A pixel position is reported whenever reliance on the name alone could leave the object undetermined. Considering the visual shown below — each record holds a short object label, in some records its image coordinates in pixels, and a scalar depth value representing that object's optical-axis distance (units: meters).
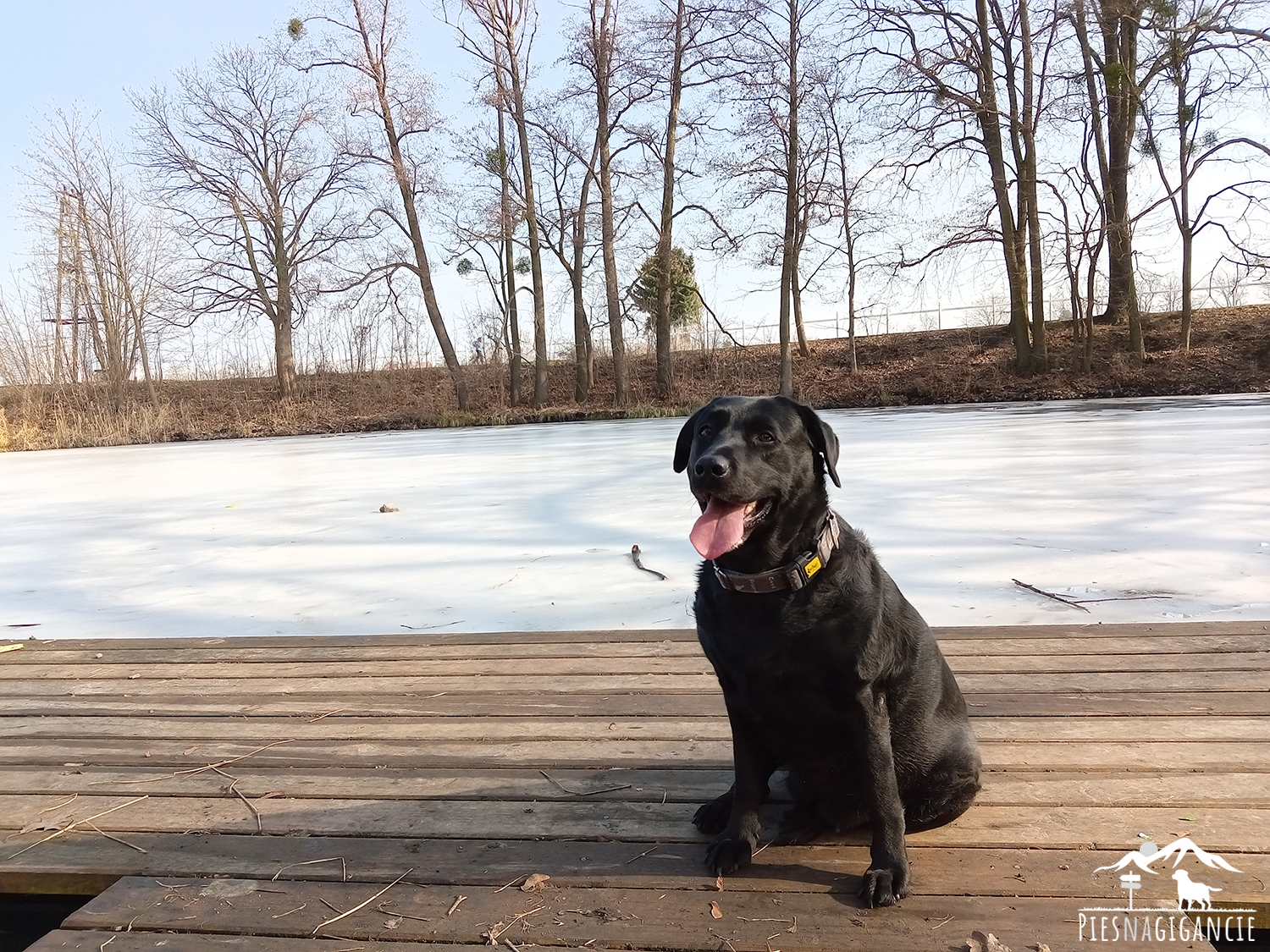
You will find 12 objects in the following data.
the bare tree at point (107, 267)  22.92
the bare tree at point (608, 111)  20.14
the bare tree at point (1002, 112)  17.94
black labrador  1.64
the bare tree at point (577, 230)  21.67
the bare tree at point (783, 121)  19.31
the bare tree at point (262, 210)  23.19
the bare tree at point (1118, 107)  17.27
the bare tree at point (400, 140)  21.80
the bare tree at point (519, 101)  20.81
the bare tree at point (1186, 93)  16.61
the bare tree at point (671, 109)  19.84
